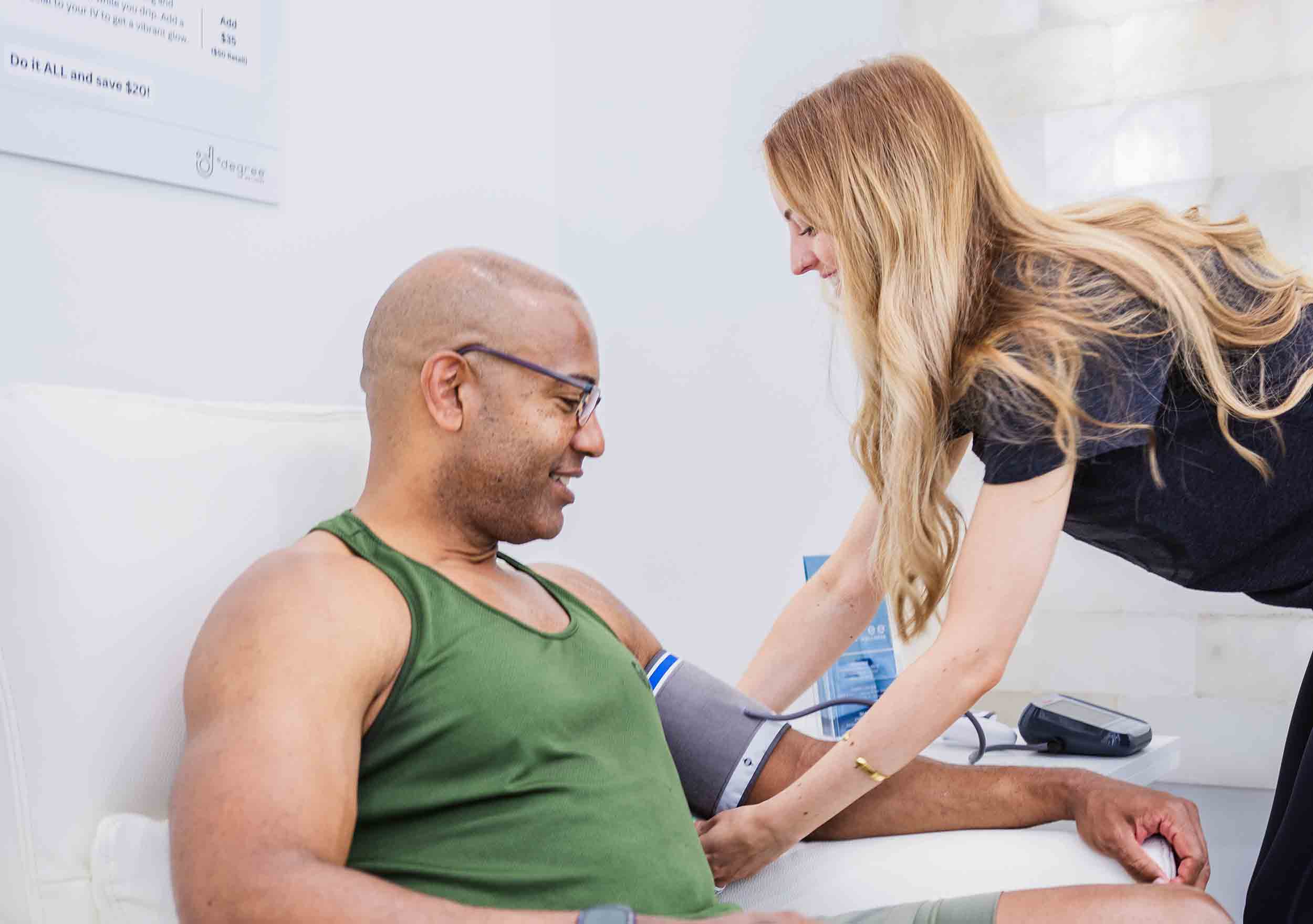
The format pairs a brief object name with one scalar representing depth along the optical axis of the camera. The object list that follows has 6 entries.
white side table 1.60
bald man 0.87
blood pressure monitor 1.65
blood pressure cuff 1.38
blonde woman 1.27
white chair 0.97
